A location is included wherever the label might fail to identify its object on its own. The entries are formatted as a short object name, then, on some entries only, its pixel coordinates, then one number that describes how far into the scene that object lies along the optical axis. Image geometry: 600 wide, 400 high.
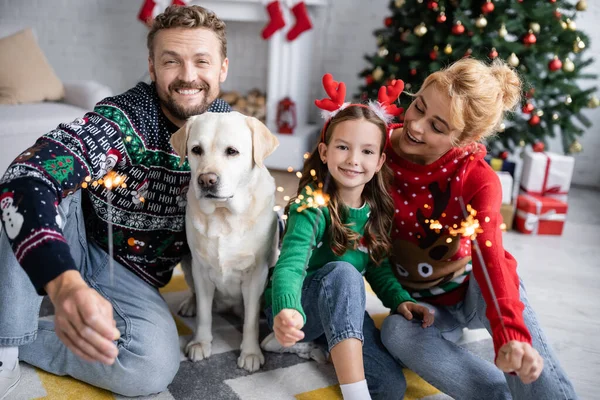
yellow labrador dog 1.39
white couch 2.88
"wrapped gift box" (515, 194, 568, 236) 2.93
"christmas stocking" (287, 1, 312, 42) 3.81
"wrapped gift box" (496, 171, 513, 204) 2.92
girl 1.36
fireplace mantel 3.84
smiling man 1.33
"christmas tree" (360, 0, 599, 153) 2.81
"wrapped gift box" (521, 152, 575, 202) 3.00
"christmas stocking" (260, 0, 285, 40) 3.75
